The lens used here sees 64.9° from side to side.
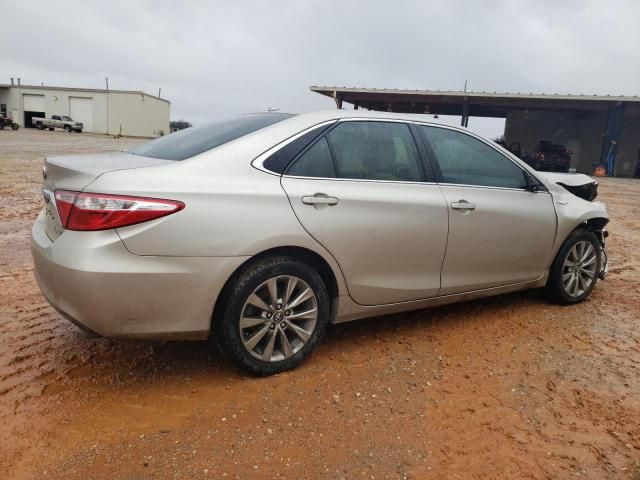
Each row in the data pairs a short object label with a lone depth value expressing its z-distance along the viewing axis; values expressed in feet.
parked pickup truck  151.53
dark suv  80.48
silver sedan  8.04
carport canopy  80.48
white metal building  165.99
